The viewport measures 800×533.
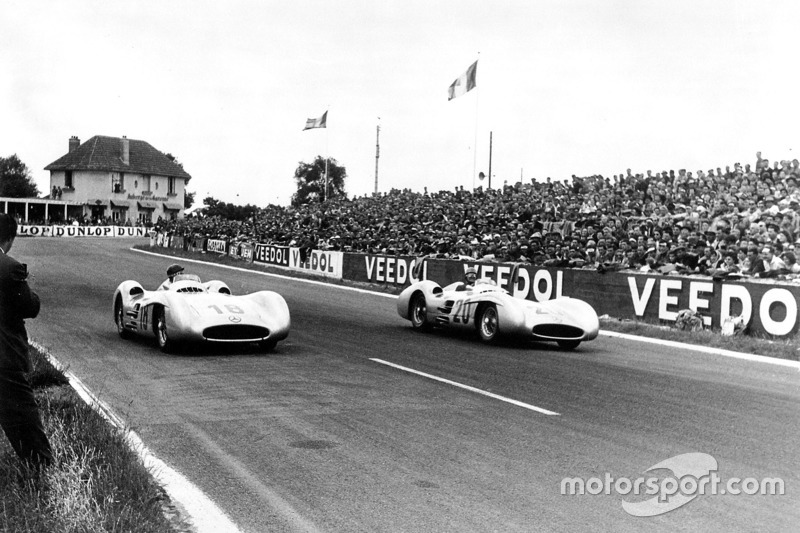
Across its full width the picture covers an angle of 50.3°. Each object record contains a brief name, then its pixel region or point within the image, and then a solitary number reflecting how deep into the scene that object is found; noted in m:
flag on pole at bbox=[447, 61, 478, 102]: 35.88
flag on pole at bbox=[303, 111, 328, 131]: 48.47
